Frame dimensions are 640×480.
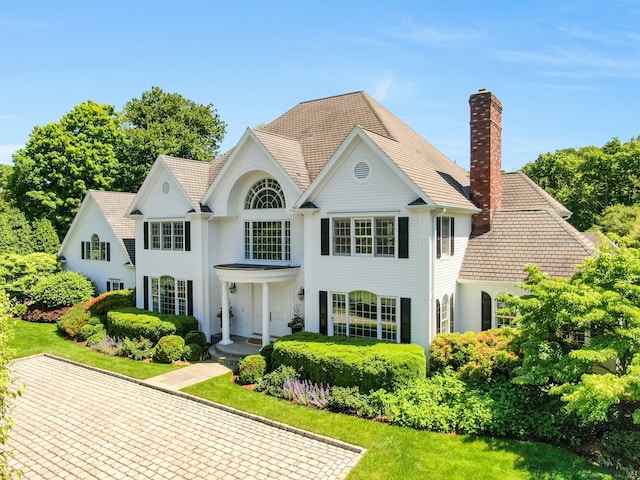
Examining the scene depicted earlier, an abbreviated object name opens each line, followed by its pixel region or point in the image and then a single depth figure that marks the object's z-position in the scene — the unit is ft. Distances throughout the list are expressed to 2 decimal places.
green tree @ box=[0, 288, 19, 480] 22.88
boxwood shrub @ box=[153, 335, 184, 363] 62.69
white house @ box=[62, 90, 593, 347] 53.88
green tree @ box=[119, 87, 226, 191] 133.28
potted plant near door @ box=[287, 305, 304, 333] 63.05
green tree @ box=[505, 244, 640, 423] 31.78
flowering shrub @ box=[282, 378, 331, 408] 47.52
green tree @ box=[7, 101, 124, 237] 124.77
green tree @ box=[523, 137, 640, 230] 143.84
